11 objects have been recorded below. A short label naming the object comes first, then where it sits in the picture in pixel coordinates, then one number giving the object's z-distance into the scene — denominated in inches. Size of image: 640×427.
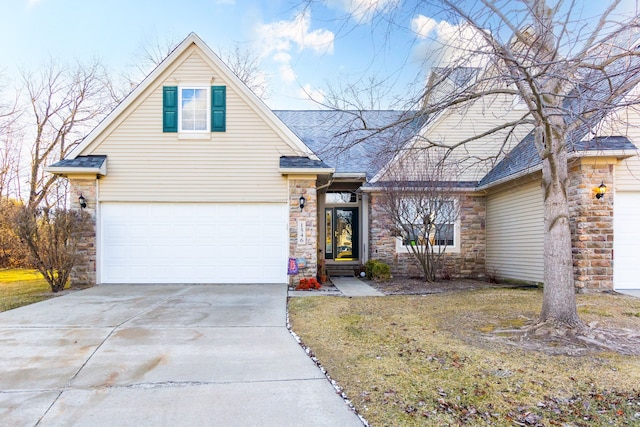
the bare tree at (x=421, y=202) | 416.2
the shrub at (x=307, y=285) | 376.0
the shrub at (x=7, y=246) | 615.5
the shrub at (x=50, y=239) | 346.9
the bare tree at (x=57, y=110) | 793.6
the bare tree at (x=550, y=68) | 180.7
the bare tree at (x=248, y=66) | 871.1
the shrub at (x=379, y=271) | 449.7
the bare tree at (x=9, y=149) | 756.6
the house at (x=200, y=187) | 393.7
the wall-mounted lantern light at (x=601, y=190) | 339.6
